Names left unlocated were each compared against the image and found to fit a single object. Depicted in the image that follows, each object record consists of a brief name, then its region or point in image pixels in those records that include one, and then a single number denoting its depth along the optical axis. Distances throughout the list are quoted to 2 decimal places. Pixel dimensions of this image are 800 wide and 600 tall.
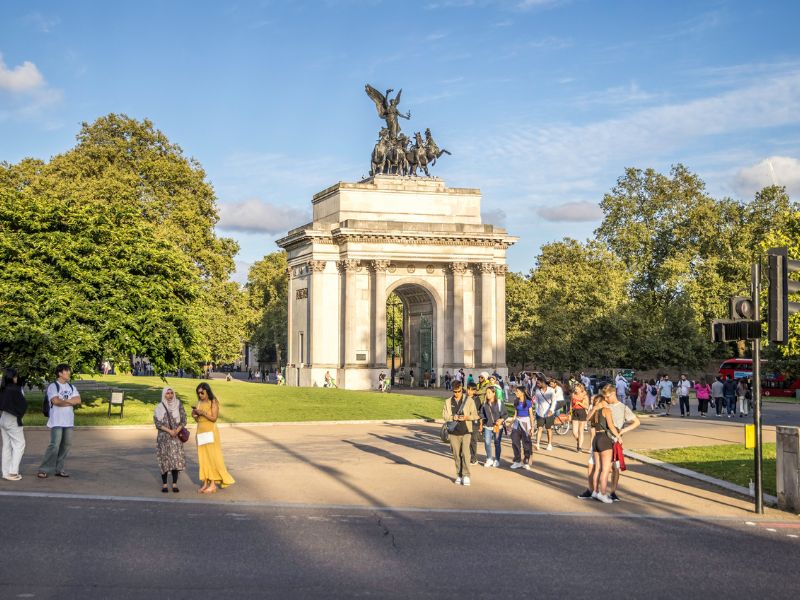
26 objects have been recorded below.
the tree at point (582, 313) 80.69
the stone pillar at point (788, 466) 16.36
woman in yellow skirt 17.89
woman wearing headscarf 18.27
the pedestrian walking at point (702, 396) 47.50
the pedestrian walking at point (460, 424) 19.52
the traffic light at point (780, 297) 15.81
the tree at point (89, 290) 32.81
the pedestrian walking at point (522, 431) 22.53
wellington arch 64.62
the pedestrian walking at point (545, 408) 27.25
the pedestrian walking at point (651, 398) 50.09
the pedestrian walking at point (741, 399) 46.84
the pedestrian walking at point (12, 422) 18.75
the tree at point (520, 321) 91.06
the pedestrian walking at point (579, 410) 26.67
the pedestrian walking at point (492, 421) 23.12
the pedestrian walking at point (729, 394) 47.94
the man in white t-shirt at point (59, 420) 19.09
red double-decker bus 70.69
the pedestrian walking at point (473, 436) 20.94
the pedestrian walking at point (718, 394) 48.39
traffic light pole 16.06
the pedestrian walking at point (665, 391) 46.78
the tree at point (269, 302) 115.88
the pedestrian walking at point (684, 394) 47.97
